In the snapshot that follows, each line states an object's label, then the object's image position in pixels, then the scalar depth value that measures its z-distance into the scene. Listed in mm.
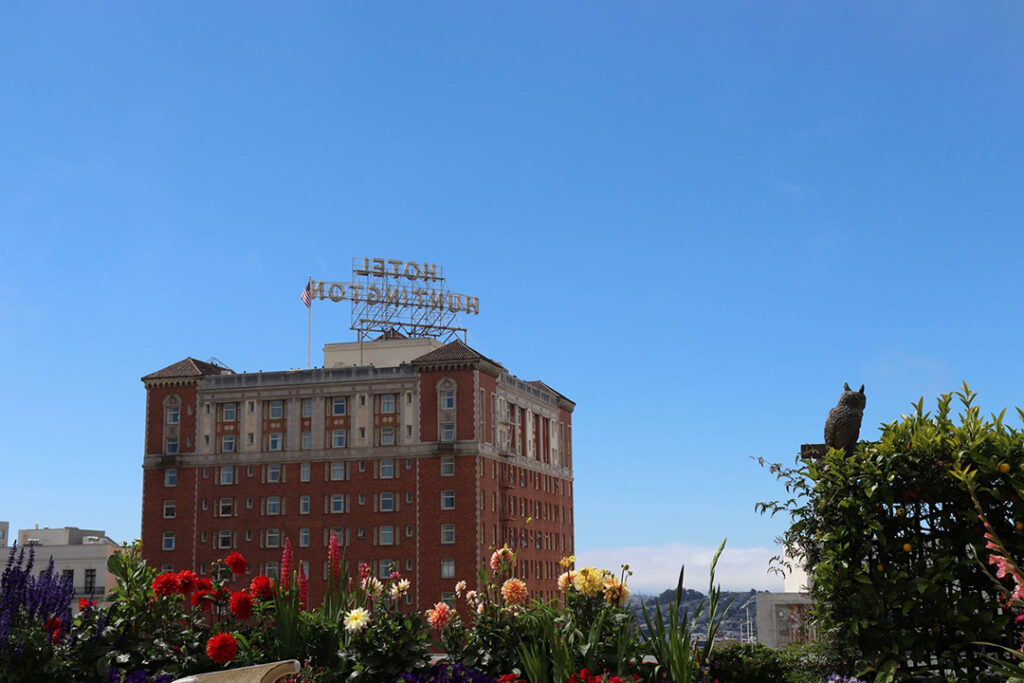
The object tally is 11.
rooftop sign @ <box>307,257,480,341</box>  87875
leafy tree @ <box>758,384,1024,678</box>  10141
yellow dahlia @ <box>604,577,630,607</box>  11164
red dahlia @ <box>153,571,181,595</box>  12383
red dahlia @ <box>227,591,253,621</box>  12148
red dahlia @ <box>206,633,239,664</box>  11188
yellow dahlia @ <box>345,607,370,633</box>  11383
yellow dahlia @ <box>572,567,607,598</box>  11000
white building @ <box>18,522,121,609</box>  91062
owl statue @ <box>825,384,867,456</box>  11750
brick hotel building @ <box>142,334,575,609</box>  76562
